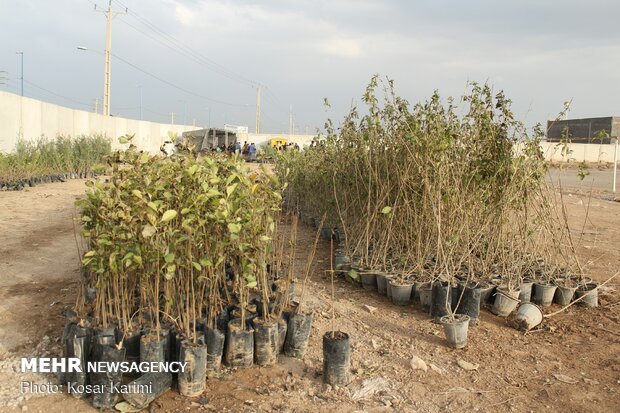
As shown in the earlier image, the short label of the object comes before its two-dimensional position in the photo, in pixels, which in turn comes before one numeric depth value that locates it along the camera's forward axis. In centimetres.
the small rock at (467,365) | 278
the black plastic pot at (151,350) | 243
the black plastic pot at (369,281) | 408
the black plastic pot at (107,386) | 231
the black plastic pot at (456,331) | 298
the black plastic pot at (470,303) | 336
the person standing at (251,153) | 2448
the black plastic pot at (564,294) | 377
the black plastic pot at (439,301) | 335
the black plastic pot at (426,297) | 361
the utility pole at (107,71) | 2044
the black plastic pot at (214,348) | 257
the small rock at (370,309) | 361
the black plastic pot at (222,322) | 276
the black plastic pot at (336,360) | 249
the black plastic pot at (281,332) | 278
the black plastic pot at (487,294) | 365
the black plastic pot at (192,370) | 240
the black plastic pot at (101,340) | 238
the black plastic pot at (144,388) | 229
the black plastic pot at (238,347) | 262
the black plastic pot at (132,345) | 251
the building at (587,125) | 3178
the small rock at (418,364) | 274
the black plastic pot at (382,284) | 397
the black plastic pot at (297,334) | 278
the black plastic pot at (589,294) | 377
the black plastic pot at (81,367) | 237
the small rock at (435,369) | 273
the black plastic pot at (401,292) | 371
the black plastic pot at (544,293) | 375
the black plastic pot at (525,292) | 374
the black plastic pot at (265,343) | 268
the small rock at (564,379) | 268
